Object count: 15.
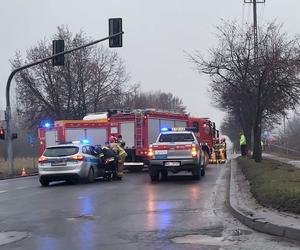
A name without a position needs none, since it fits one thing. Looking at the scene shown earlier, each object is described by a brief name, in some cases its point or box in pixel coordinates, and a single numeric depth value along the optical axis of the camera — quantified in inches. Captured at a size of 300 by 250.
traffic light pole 1182.6
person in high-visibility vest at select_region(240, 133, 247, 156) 1693.4
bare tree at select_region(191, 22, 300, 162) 911.7
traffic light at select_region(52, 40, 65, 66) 1019.3
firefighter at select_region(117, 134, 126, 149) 1039.7
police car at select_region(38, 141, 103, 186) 823.1
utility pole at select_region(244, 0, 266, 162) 951.6
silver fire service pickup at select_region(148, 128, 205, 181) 837.8
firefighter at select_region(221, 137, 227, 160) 1599.7
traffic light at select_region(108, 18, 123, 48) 938.1
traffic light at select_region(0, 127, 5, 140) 1203.8
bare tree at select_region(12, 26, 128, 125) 1887.3
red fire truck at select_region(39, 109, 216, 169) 1161.4
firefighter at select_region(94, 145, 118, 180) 904.3
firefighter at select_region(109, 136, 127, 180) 933.8
